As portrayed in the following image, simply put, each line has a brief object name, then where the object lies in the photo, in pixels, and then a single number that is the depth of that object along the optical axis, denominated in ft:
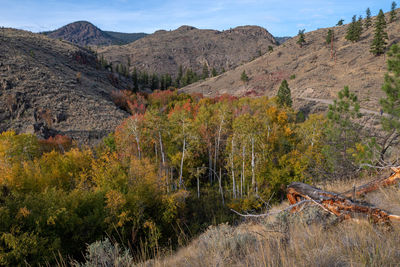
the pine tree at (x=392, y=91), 29.63
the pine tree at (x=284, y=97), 144.66
